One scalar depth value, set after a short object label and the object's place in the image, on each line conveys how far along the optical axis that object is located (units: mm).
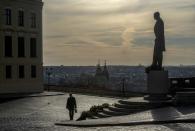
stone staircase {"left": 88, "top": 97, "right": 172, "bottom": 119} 24406
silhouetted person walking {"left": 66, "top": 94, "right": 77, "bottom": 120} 27709
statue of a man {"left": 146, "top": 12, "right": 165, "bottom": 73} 26531
